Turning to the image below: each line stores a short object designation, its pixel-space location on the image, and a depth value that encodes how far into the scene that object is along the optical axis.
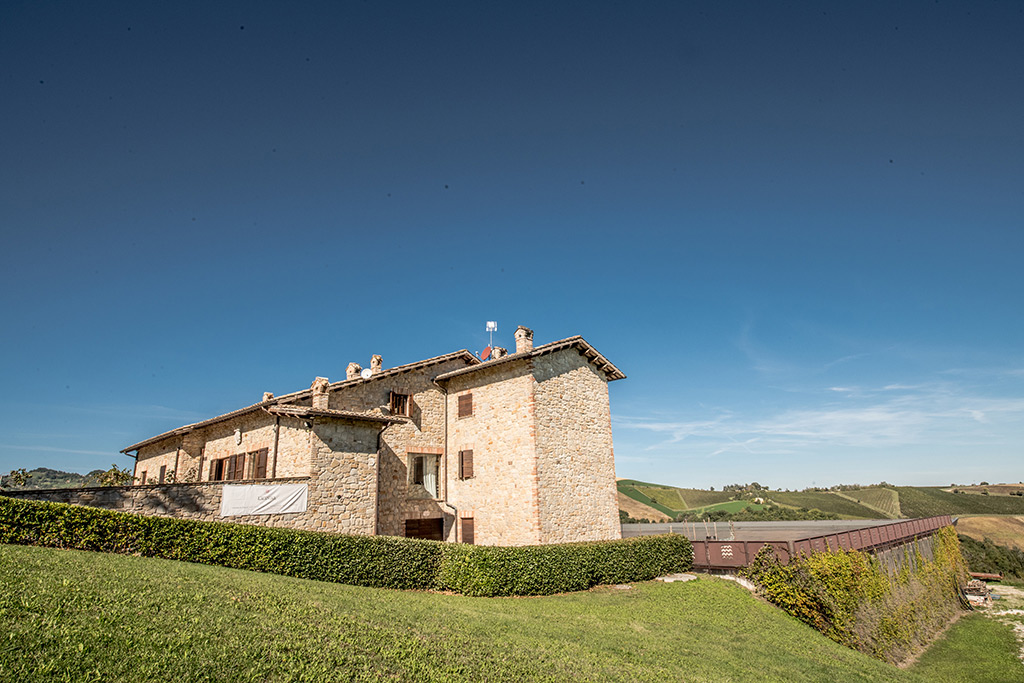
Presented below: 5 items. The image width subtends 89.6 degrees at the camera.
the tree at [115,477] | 26.39
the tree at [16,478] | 21.22
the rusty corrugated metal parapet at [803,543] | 17.14
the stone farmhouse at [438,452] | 17.03
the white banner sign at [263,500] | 15.22
